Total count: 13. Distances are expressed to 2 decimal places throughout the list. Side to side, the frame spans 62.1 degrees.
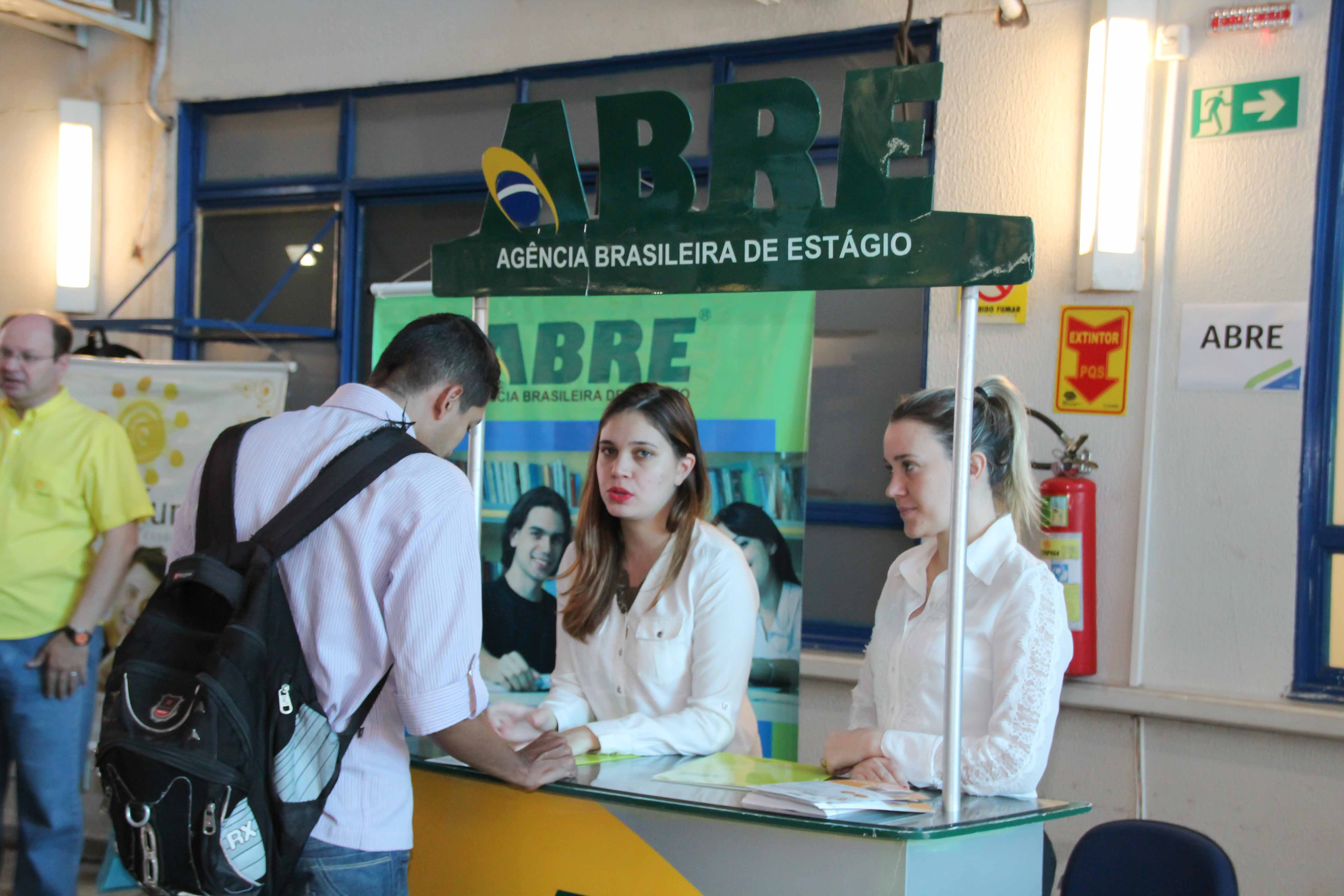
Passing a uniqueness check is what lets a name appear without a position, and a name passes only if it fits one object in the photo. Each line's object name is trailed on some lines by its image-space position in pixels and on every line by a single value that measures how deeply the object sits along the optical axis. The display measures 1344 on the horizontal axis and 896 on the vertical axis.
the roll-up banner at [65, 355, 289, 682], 4.27
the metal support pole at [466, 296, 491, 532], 2.38
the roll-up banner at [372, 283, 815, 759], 3.16
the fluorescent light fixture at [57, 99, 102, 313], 5.05
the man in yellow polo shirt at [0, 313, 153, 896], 3.16
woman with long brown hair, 2.24
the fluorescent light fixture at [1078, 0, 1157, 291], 3.33
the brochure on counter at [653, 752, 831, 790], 1.84
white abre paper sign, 3.24
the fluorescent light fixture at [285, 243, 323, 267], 4.94
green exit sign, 3.25
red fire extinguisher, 3.31
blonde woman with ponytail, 1.80
